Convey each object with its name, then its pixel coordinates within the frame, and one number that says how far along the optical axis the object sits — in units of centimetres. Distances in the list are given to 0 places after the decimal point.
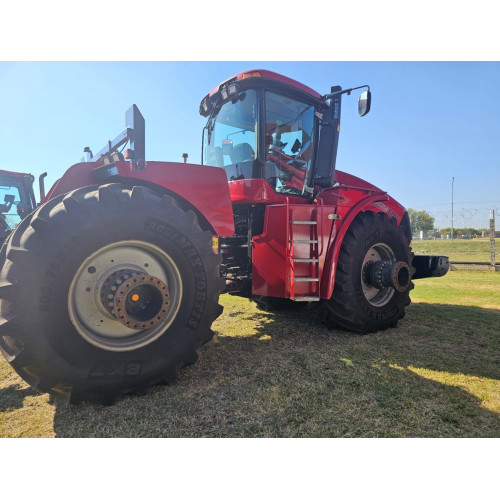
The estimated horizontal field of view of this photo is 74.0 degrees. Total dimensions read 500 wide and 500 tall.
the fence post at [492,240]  1077
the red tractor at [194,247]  219
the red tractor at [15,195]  820
